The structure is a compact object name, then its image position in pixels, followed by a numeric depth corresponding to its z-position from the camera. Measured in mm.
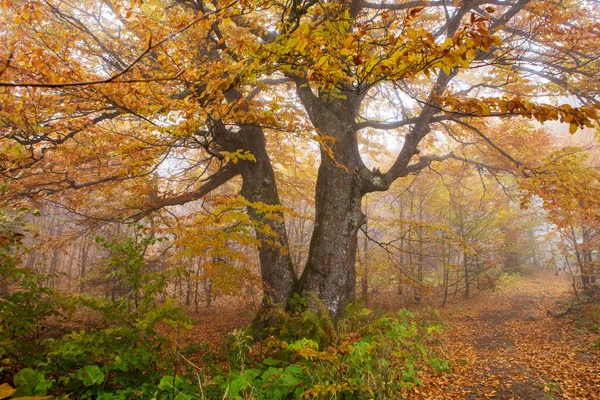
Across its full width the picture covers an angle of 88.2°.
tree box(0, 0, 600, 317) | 2707
